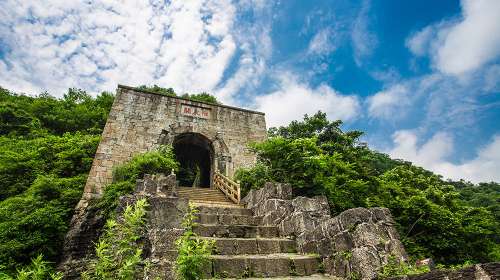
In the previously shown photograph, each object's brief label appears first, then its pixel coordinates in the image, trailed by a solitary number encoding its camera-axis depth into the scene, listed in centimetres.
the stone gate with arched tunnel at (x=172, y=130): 1027
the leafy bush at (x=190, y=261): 221
